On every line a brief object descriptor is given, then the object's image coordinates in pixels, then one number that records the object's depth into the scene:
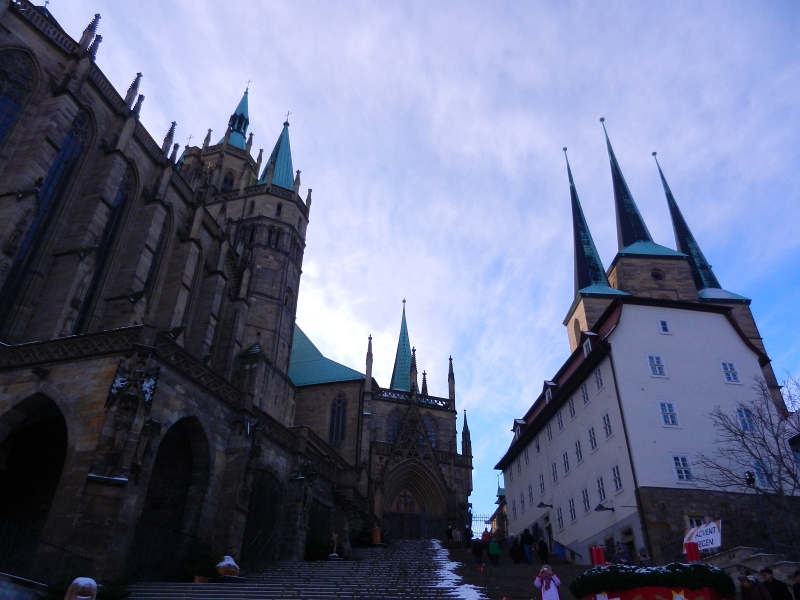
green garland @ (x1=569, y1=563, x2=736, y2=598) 11.05
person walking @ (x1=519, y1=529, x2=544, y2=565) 22.20
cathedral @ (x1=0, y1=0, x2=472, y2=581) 14.37
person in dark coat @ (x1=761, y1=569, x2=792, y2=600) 10.84
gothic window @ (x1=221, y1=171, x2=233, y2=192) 55.88
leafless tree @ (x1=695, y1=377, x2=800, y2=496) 20.23
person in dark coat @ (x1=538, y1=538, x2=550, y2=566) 20.60
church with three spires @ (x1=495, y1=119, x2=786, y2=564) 20.20
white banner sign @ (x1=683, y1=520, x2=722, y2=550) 13.18
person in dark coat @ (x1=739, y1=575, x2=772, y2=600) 10.62
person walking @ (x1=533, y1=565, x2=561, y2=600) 11.02
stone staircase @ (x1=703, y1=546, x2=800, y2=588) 14.80
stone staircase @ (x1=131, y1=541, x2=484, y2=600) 12.88
